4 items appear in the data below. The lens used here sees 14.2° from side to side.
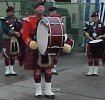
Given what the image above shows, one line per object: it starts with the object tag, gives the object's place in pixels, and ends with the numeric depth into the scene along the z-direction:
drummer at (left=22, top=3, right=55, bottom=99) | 7.42
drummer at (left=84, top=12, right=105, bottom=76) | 9.74
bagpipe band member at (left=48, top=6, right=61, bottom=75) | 10.09
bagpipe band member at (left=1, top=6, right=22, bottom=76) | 9.41
